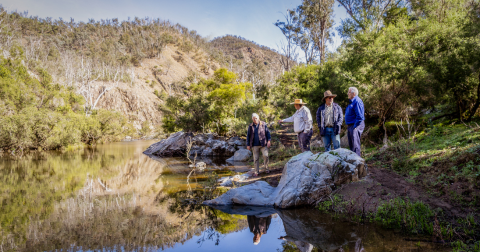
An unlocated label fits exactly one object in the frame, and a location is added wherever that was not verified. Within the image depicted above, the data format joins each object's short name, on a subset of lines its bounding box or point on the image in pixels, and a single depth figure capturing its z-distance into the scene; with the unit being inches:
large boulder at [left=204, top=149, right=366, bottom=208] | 209.9
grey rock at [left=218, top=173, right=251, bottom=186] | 315.6
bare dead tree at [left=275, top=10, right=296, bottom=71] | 1072.2
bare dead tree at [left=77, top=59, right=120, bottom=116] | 2053.4
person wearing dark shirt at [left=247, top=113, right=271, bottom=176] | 324.8
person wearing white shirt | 288.2
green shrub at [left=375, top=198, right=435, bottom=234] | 149.2
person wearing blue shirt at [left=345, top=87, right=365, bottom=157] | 240.5
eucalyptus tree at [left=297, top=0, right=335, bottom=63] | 904.3
